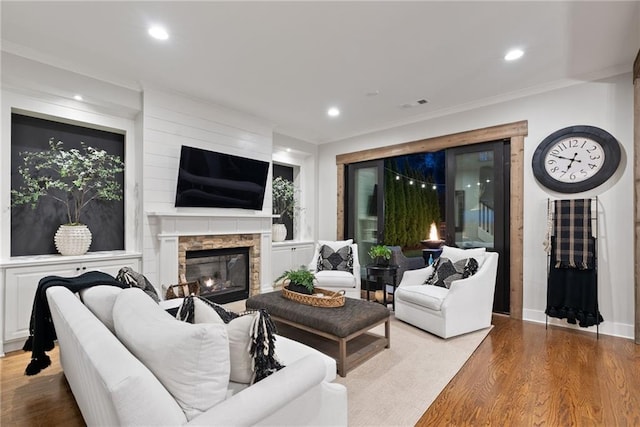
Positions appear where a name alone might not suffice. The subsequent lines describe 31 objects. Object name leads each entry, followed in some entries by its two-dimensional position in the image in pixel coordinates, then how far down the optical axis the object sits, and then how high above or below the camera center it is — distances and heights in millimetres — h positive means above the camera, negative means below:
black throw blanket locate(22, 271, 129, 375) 2207 -769
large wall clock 3365 +618
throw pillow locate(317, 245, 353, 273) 4824 -693
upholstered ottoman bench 2488 -897
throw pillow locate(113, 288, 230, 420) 1097 -523
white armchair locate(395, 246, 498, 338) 3229 -946
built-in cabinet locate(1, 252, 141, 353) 2850 -627
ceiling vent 4242 +1525
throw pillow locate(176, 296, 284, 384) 1321 -559
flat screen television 4020 +489
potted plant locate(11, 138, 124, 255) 3219 +358
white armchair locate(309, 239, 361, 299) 4457 -903
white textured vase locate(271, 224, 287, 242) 5516 -310
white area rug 2012 -1269
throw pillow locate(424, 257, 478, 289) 3547 -658
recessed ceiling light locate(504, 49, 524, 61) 2991 +1549
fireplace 3832 -310
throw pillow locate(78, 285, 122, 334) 1750 -506
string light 6775 +763
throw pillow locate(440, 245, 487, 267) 3639 -474
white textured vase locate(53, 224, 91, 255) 3258 -248
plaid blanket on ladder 3361 -228
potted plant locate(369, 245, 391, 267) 4289 -554
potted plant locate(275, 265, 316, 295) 3227 -690
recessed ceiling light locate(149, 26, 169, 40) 2658 +1572
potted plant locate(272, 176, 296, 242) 5548 +224
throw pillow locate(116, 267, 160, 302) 2576 -539
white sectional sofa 976 -598
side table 4242 -779
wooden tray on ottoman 2871 -792
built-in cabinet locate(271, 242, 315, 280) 5363 -730
